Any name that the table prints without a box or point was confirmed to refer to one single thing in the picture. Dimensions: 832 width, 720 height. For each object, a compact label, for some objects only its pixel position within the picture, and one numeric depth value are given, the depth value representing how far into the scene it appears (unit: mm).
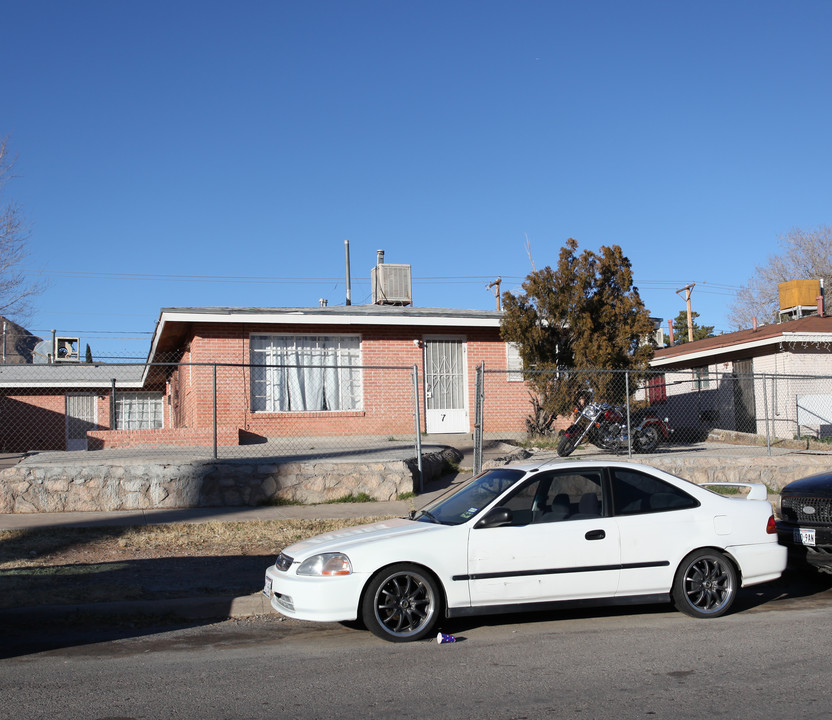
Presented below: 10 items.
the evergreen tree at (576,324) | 15461
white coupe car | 6137
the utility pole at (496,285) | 44750
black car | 7746
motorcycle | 14039
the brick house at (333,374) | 16469
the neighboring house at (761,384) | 19984
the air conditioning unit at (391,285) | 20328
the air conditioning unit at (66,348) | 27281
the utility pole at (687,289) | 49719
